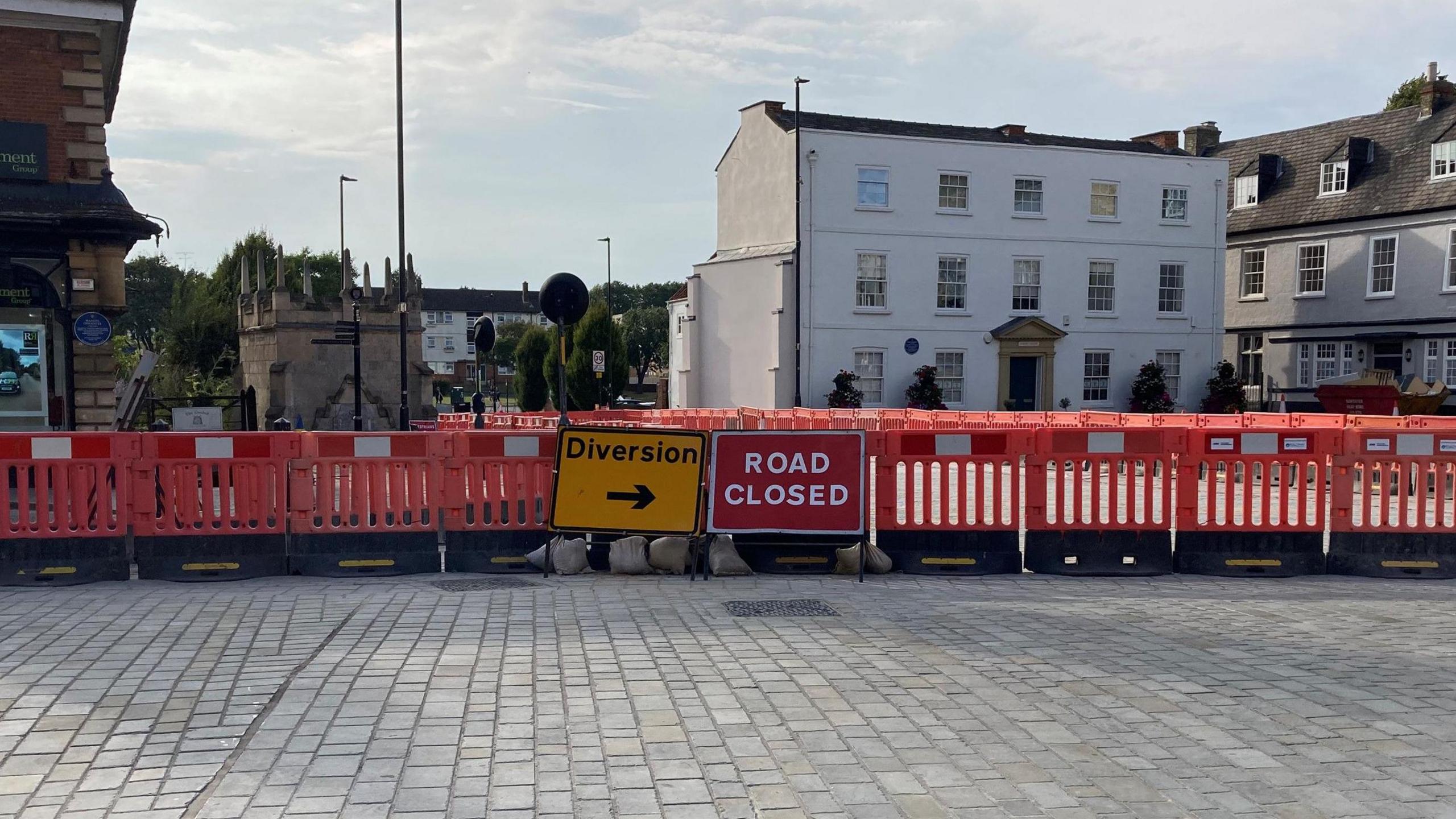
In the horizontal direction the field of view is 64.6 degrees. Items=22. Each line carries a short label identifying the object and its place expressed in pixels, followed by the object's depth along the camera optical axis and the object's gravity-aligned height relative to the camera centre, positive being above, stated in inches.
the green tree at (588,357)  2229.3 +27.5
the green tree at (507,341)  4212.6 +110.3
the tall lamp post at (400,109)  1091.3 +250.7
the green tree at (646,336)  4180.6 +131.0
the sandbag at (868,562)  384.2 -63.5
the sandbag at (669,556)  380.8 -61.1
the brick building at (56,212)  664.4 +91.8
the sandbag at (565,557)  380.2 -61.4
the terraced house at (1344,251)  1439.5 +163.0
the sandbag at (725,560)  377.1 -62.1
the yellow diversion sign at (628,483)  376.8 -36.7
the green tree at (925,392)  1443.2 -26.6
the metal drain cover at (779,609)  319.3 -66.9
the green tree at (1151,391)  1525.6 -26.8
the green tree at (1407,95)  1892.2 +462.1
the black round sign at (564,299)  445.4 +28.4
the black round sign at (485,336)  1063.0 +33.3
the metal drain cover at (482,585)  357.1 -67.0
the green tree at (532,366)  2564.0 +11.4
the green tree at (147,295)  2901.1 +194.5
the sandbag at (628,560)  379.9 -62.1
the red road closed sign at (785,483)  376.2 -36.4
